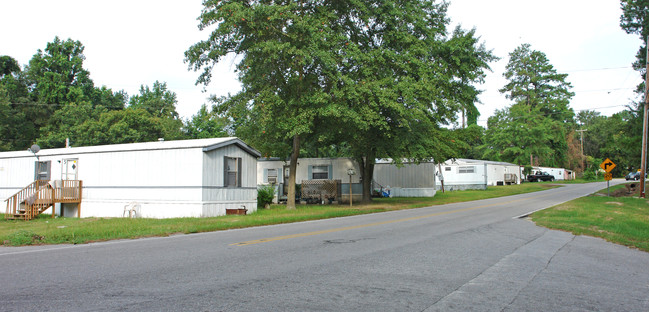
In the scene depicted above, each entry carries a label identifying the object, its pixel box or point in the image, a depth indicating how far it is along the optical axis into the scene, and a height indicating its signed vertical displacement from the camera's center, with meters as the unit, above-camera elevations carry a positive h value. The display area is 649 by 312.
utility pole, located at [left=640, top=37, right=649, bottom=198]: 28.39 +2.96
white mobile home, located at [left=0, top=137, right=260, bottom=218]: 18.72 +0.51
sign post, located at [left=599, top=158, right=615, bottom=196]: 30.31 +1.07
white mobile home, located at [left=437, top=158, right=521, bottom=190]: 44.63 +0.94
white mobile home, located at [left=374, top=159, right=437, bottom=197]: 34.12 +0.41
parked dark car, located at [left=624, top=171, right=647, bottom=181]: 64.74 +0.72
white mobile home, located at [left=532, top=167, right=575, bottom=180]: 69.11 +1.68
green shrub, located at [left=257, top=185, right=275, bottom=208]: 23.91 -0.66
